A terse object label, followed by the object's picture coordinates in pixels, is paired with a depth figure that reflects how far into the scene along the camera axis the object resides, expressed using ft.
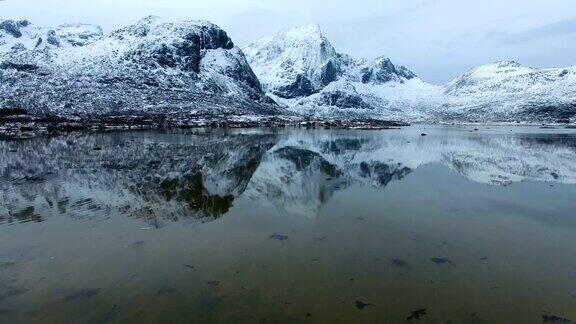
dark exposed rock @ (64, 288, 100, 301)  39.86
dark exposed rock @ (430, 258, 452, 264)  50.29
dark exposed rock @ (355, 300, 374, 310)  38.78
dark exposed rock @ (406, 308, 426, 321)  37.19
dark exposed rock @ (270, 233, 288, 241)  58.21
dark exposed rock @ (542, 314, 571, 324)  37.76
